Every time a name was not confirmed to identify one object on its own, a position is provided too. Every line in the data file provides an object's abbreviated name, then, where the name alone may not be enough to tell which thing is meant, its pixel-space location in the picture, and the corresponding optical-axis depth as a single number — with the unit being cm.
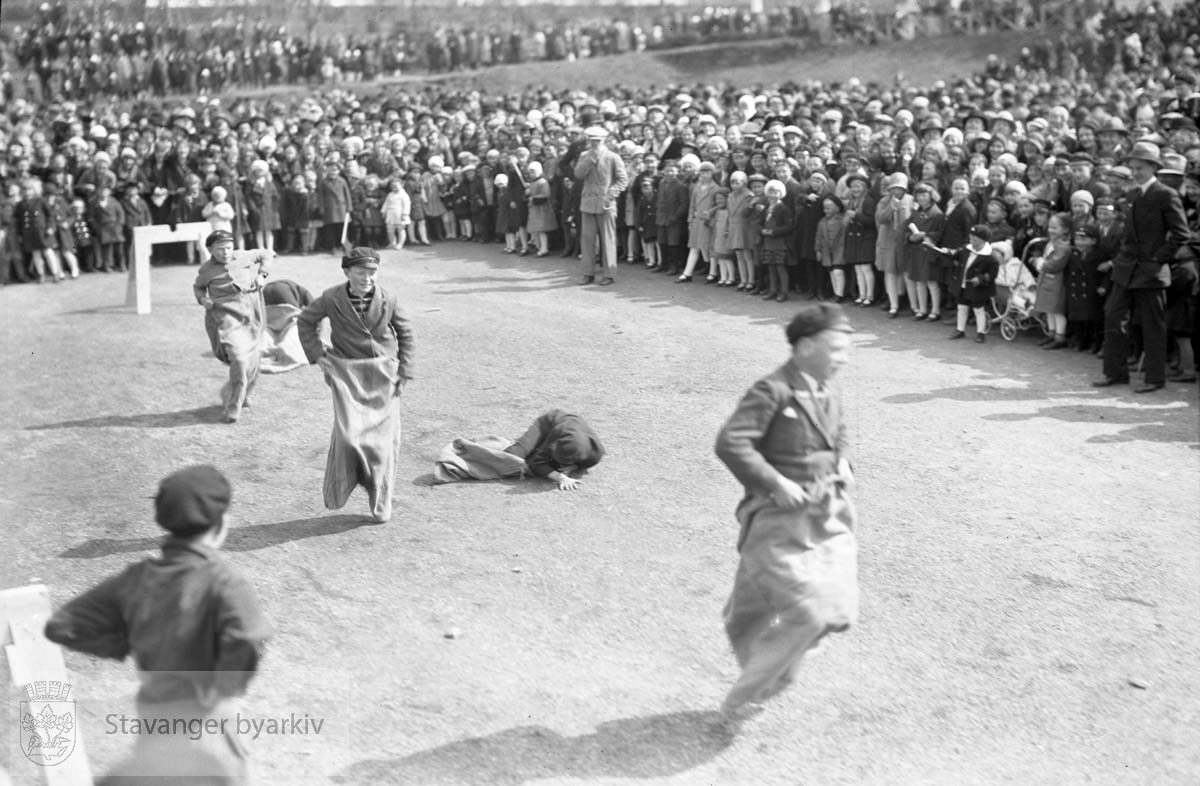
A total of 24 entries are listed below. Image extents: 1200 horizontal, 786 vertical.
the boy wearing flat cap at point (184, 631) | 427
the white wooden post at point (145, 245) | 1661
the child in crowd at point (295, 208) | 2069
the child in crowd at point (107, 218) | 2009
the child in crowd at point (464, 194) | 2109
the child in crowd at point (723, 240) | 1666
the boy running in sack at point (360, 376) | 871
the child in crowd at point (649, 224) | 1795
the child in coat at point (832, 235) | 1534
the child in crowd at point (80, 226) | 1995
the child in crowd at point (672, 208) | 1750
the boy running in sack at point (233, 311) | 1179
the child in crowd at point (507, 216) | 2012
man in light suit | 1697
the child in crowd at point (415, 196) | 2111
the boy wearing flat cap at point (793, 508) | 561
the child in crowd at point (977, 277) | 1359
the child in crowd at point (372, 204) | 2097
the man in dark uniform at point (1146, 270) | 1148
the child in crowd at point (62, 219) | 1966
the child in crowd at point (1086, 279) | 1271
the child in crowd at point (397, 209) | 2078
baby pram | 1351
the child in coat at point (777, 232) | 1584
